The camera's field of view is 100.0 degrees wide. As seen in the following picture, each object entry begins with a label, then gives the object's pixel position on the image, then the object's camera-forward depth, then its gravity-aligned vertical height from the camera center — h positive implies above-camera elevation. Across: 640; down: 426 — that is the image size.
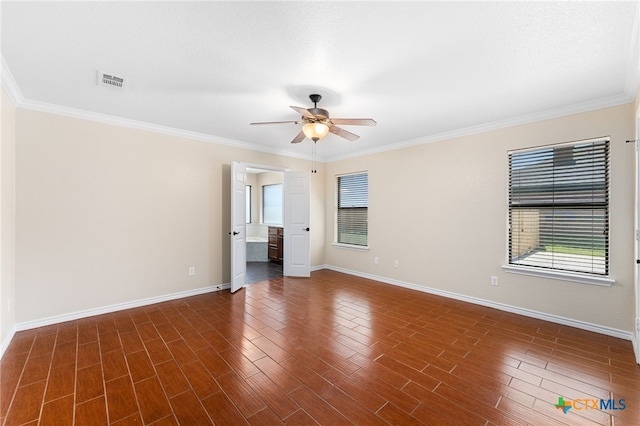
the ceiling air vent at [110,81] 2.47 +1.25
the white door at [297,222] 5.50 -0.20
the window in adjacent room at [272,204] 7.59 +0.24
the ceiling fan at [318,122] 2.79 +0.97
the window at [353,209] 5.58 +0.08
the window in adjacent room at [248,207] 7.97 +0.15
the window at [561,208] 3.02 +0.07
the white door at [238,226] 4.39 -0.24
